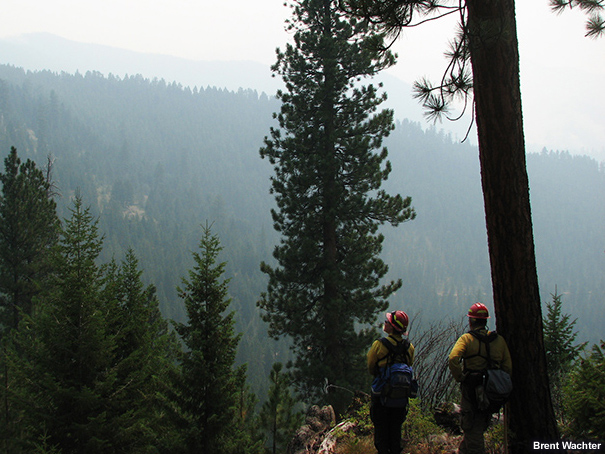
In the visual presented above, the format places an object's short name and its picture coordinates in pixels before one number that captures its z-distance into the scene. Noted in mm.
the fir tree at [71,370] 6891
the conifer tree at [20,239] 17031
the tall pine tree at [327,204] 12570
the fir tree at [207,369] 7309
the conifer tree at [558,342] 8656
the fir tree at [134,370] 7410
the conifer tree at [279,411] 12141
